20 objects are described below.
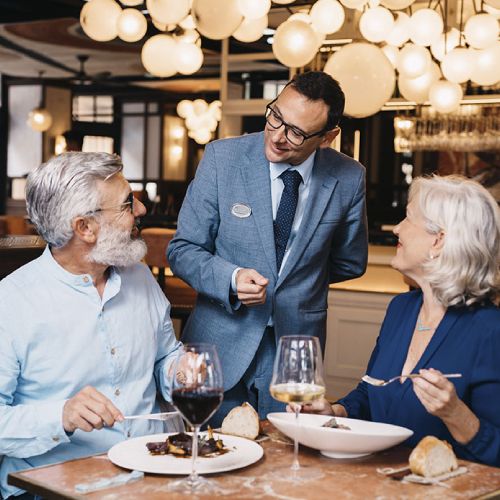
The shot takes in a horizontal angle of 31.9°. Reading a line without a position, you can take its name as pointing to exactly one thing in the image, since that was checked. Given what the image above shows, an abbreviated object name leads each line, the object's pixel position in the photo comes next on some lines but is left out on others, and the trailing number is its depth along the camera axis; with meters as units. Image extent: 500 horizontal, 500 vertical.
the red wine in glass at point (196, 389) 1.74
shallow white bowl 1.93
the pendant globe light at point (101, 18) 5.05
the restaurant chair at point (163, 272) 5.52
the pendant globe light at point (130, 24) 5.01
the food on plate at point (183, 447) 1.97
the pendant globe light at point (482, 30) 4.70
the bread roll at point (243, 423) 2.19
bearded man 2.32
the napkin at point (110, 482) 1.74
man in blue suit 2.87
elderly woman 2.25
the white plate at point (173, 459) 1.87
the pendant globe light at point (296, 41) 4.55
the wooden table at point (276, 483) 1.75
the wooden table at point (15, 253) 3.20
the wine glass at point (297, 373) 1.84
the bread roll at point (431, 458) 1.89
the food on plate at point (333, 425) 2.12
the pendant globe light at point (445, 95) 5.49
